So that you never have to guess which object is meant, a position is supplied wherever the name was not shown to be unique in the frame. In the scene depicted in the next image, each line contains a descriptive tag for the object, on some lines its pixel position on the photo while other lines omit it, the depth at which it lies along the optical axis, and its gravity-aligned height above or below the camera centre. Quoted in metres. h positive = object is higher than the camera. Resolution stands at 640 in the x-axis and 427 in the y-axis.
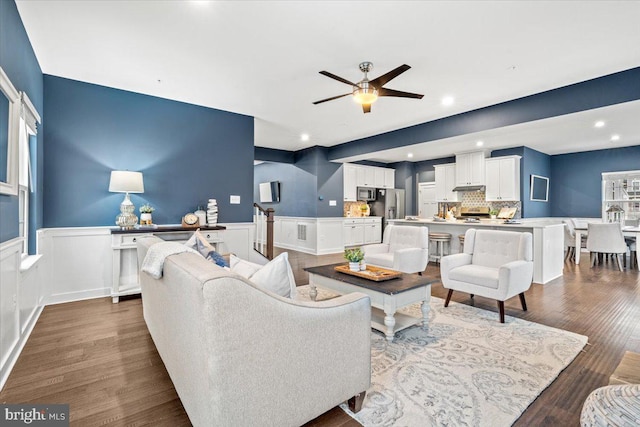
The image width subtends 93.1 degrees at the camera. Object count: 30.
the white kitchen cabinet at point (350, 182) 8.55 +0.79
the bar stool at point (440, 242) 5.94 -0.65
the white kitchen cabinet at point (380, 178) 9.37 +1.00
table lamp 3.79 +0.27
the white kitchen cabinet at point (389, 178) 9.64 +1.02
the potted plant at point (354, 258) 3.20 -0.51
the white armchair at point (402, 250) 4.34 -0.63
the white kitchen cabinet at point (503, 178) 7.09 +0.75
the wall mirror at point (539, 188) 7.56 +0.55
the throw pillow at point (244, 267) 1.87 -0.38
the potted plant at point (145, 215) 4.12 -0.07
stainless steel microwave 9.03 +0.48
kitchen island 4.62 -0.53
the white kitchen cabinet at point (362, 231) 8.49 -0.61
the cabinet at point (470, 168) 7.54 +1.05
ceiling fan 3.31 +1.35
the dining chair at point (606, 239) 5.73 -0.58
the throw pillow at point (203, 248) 2.24 -0.30
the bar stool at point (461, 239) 5.63 -0.55
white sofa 1.20 -0.64
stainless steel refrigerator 9.18 +0.14
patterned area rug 1.73 -1.15
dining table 5.65 -0.47
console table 3.75 -0.52
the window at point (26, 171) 2.93 +0.40
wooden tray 2.89 -0.64
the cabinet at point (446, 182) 8.30 +0.76
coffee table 2.61 -0.77
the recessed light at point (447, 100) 4.38 +1.62
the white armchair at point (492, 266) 3.07 -0.64
